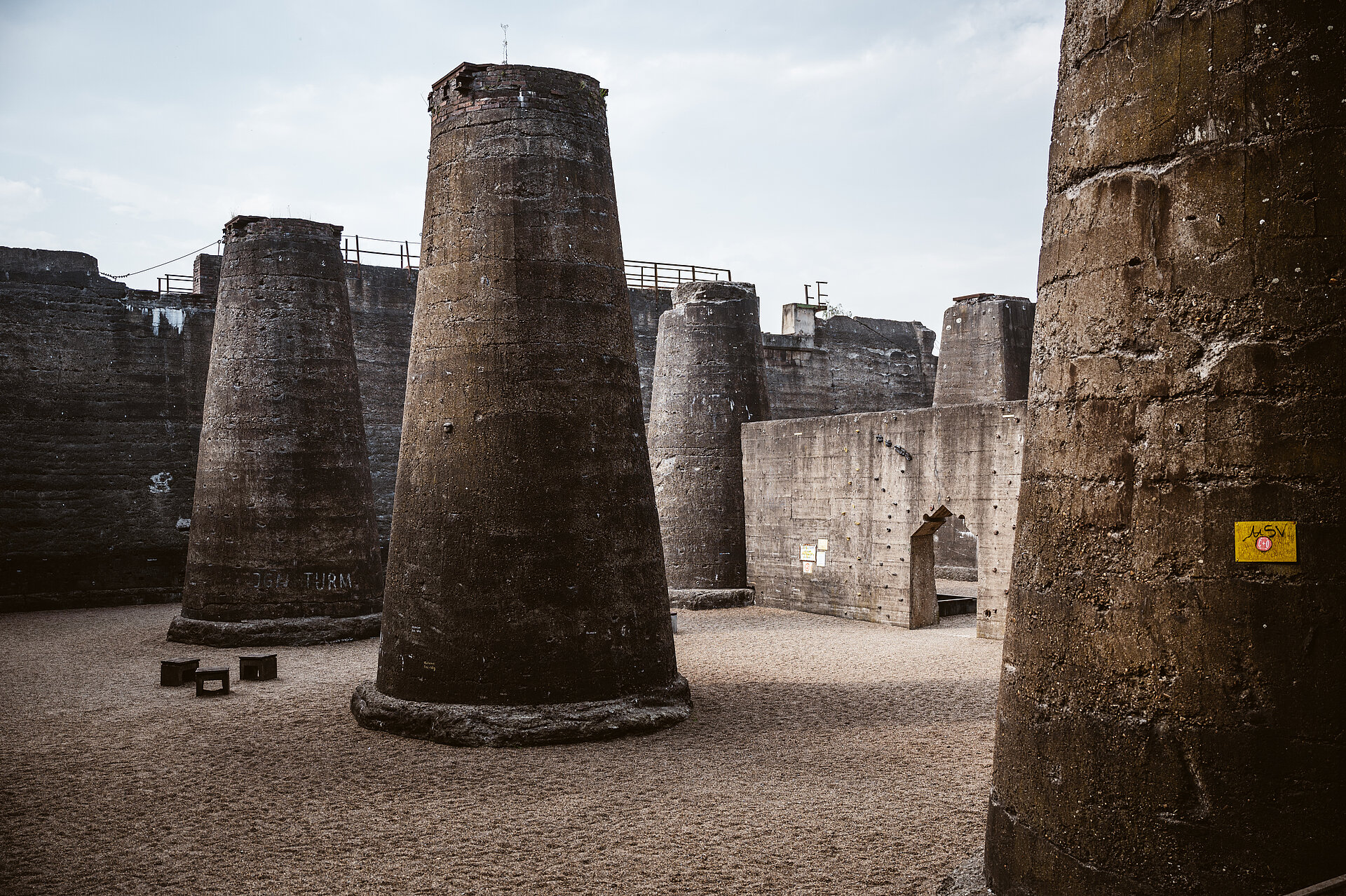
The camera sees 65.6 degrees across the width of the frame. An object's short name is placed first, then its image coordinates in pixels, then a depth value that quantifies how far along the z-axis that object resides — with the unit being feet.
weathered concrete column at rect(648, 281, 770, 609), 53.57
